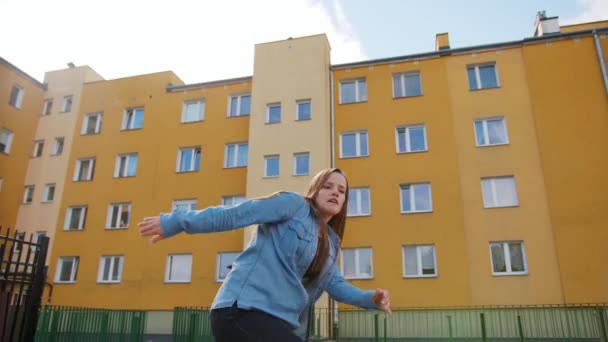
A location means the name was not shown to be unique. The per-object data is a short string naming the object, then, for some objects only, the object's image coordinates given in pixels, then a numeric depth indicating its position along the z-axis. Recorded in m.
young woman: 2.28
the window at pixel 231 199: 24.53
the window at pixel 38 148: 29.31
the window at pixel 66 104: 29.86
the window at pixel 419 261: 20.53
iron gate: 5.33
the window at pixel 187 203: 24.89
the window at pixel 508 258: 19.83
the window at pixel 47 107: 30.34
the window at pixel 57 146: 28.93
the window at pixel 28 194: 28.16
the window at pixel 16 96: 29.00
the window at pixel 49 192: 27.69
